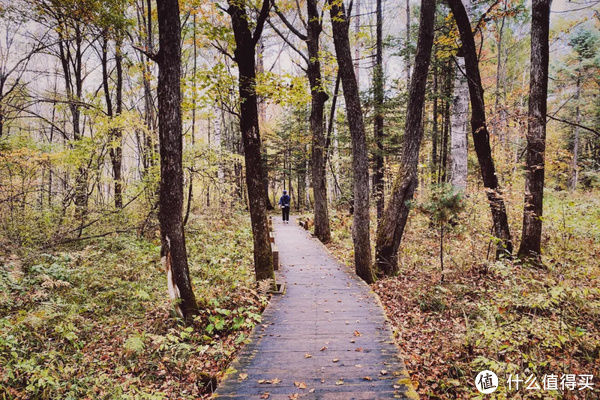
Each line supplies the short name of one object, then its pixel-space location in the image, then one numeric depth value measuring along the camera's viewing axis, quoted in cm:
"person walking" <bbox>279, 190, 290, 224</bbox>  1758
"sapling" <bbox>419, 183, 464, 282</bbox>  657
